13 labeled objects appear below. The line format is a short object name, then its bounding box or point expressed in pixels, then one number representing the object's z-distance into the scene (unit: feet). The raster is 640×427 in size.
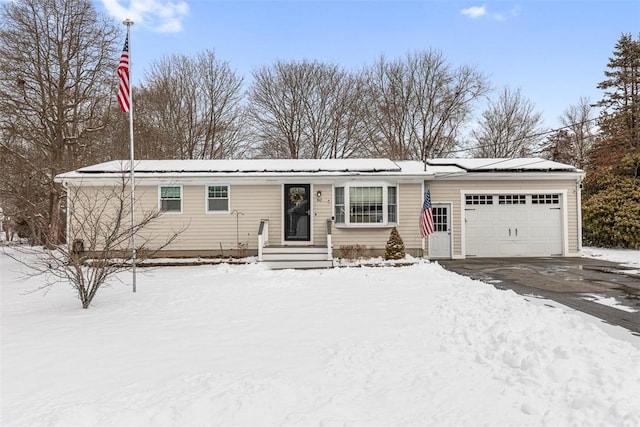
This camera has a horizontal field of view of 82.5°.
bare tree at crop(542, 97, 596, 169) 87.81
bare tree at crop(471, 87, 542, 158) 88.17
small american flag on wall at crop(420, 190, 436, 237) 38.91
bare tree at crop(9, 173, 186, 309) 21.12
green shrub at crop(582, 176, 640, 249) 47.34
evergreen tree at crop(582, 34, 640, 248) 48.32
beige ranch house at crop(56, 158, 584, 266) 41.45
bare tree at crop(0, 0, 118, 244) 54.49
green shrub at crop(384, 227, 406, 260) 37.88
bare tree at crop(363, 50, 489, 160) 84.17
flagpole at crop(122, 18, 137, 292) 25.36
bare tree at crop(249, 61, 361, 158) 81.61
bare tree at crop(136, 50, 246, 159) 76.64
